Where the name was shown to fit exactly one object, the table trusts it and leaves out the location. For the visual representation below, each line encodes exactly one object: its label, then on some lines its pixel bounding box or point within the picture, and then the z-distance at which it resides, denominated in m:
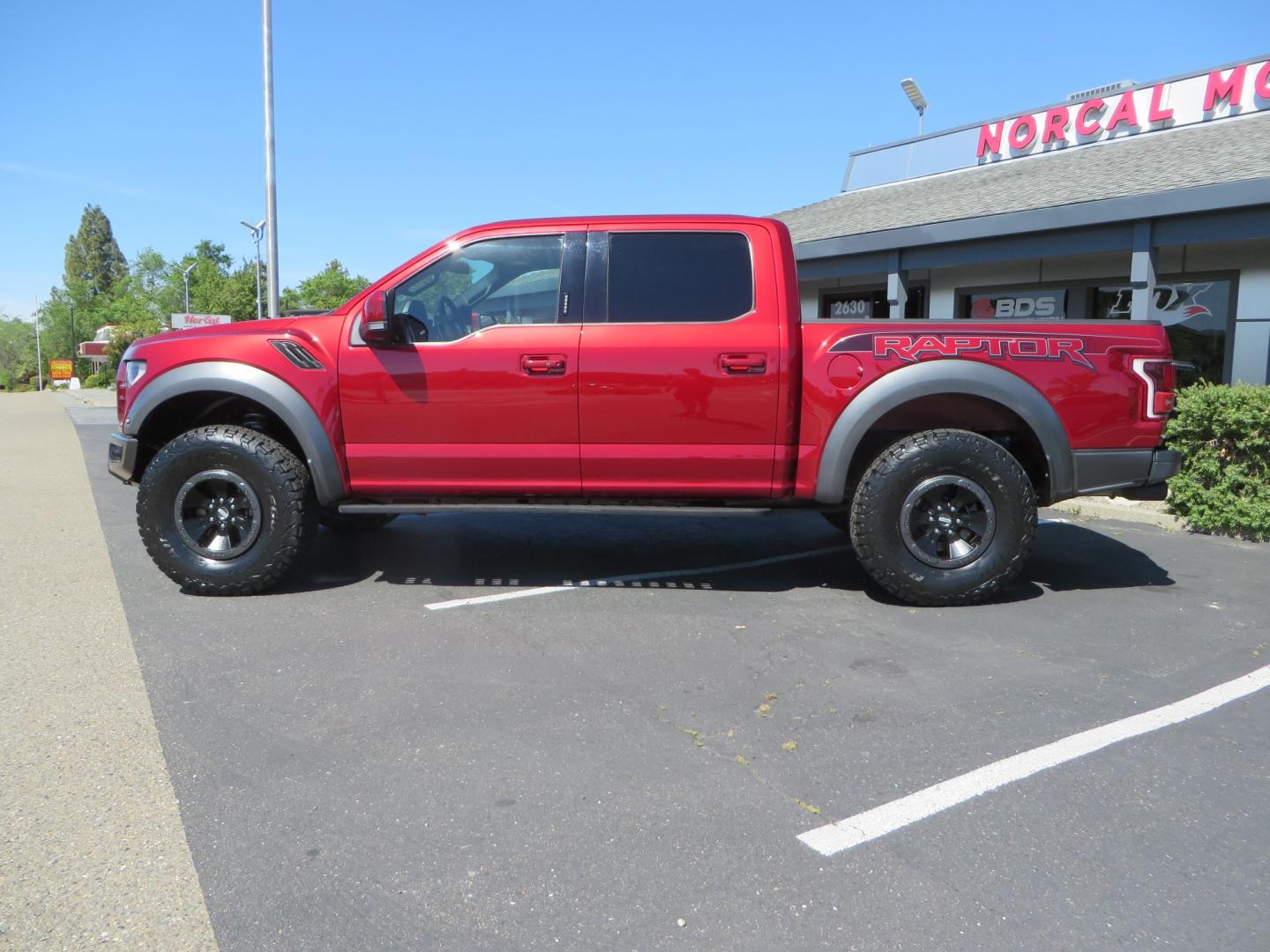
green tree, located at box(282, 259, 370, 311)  94.38
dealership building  10.35
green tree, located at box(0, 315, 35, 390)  123.47
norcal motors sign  12.42
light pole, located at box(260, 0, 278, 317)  17.67
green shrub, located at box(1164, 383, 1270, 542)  7.00
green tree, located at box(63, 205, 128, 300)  123.81
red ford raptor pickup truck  4.95
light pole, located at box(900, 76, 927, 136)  21.81
